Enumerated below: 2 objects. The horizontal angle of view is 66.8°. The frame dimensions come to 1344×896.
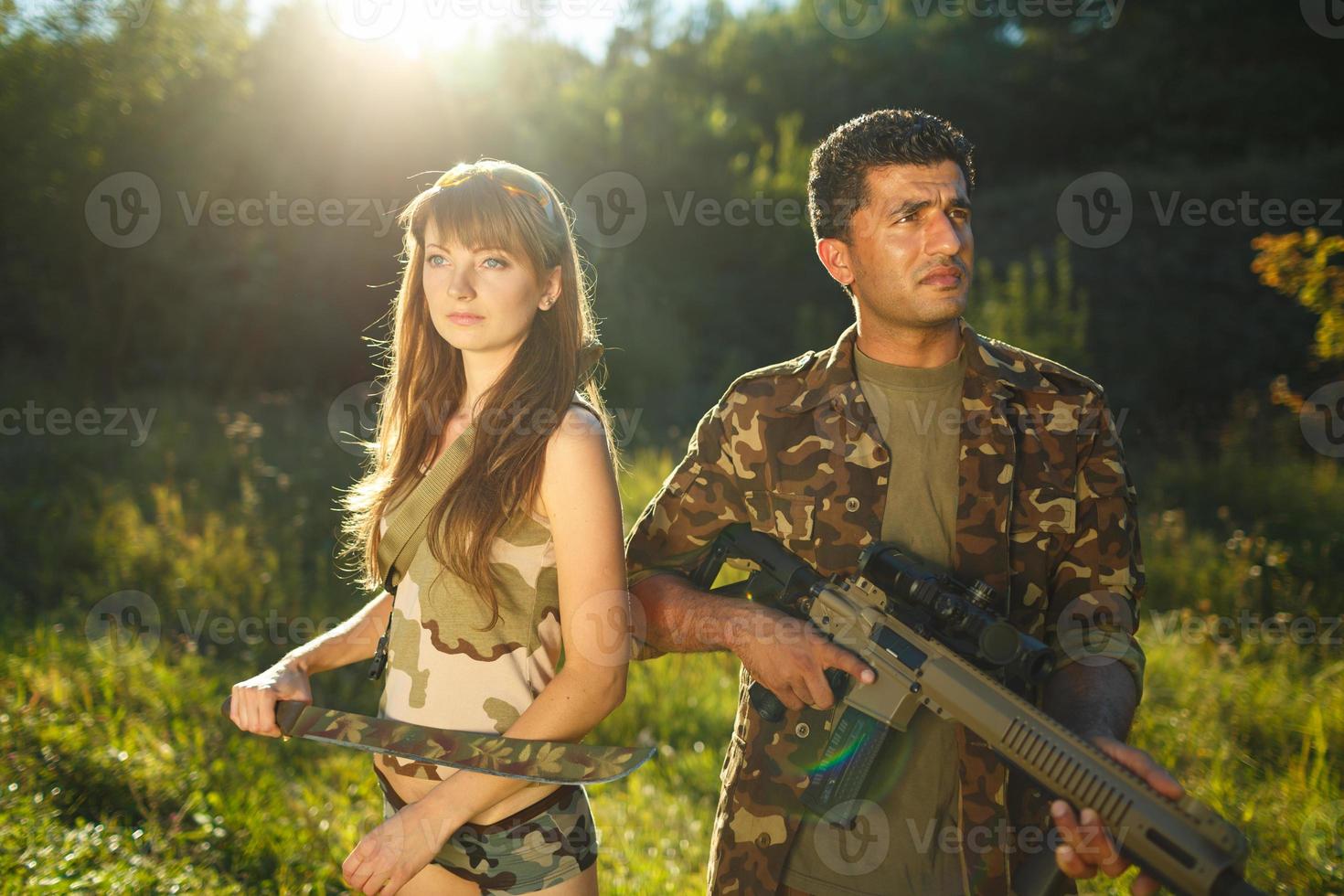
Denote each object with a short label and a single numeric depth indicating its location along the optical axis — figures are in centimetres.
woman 198
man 221
